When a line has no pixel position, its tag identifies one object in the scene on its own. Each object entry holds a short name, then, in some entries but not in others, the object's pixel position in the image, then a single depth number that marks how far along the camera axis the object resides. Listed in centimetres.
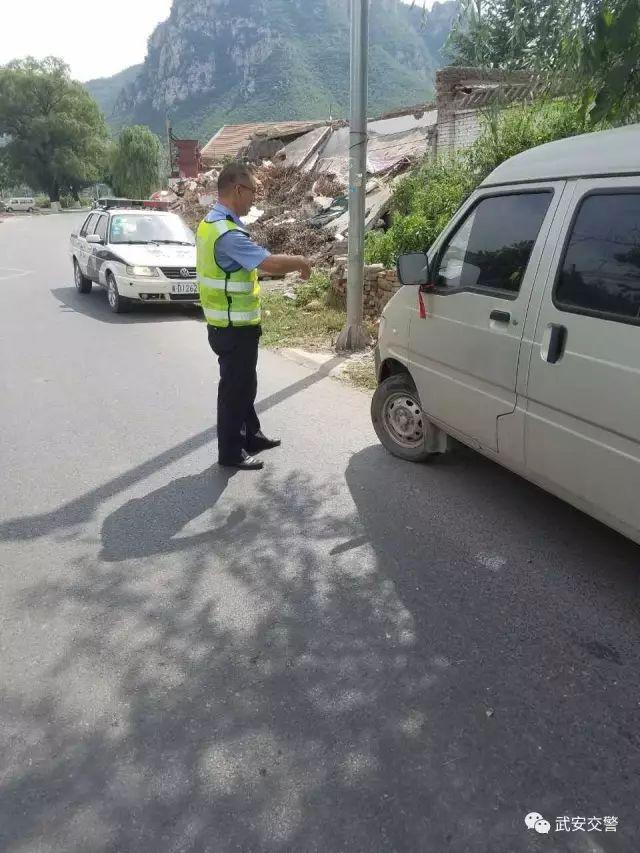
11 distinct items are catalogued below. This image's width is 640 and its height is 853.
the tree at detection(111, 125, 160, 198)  5156
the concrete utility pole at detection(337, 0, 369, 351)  631
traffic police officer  386
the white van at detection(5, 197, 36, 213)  5781
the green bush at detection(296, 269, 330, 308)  980
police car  975
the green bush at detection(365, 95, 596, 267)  845
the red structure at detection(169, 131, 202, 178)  4506
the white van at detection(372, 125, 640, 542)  255
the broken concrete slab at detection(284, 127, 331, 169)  1969
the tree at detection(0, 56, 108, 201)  6294
